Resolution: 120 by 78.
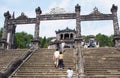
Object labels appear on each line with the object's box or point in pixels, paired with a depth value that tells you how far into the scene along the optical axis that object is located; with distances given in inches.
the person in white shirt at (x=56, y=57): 565.9
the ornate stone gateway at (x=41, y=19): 989.6
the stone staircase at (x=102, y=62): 510.3
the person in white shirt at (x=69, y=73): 467.5
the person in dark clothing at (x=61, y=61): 560.0
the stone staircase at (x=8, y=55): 650.0
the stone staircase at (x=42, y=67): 517.0
